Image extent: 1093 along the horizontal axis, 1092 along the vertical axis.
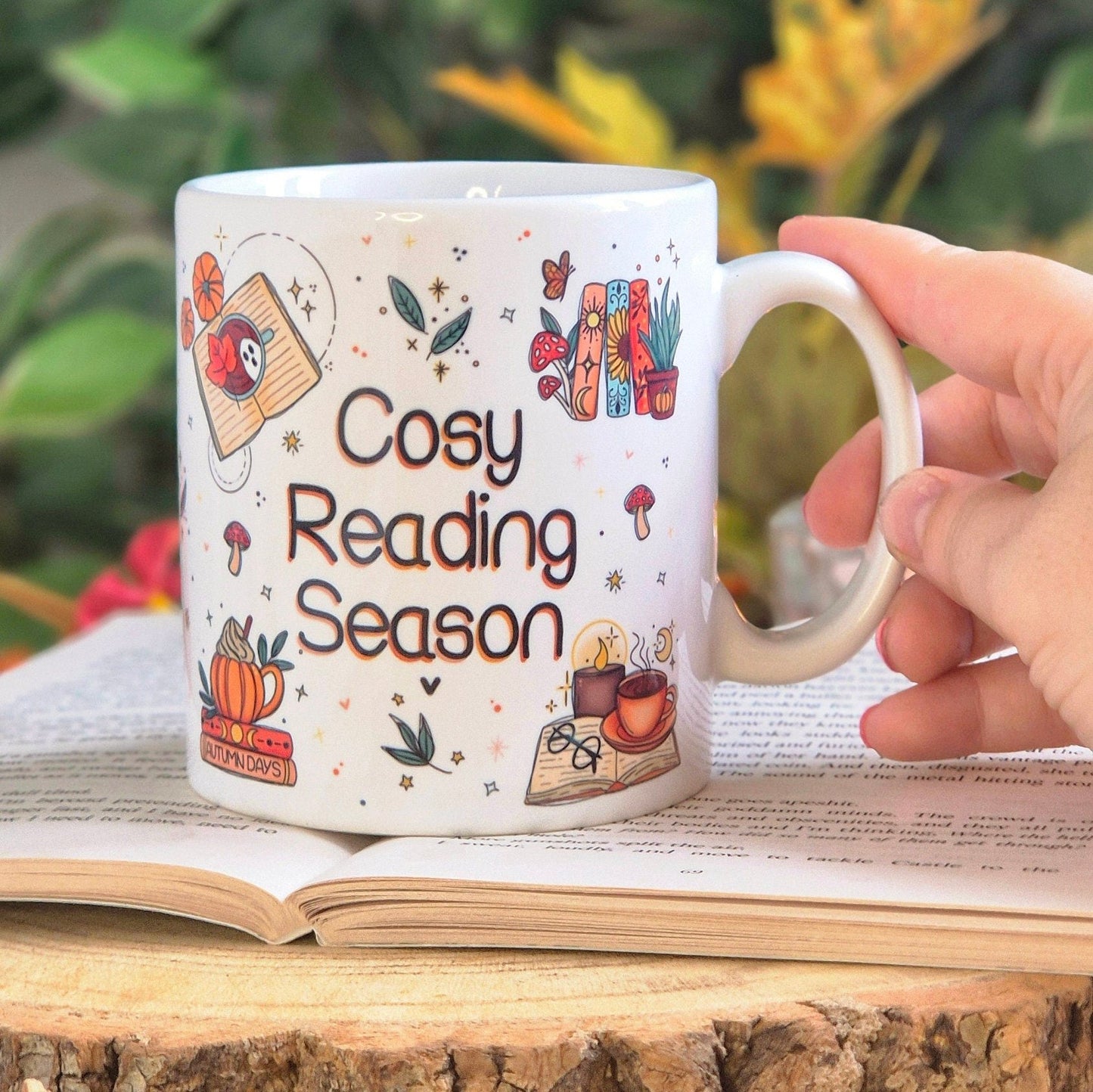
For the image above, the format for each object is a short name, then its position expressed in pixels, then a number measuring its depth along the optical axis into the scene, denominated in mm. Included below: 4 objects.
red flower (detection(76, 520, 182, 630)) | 580
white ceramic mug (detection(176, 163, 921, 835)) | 364
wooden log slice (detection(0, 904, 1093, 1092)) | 338
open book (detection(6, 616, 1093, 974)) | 351
